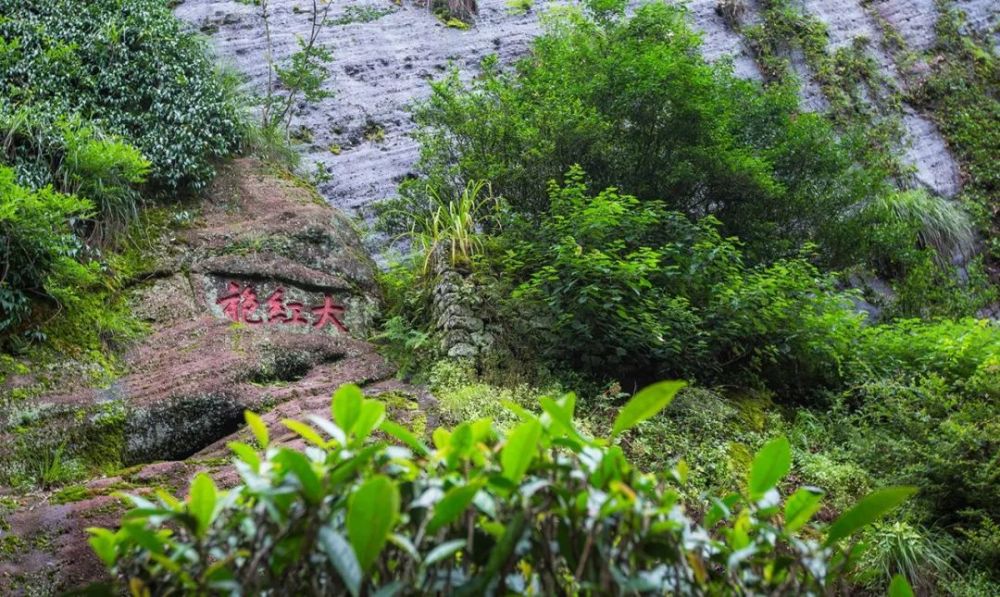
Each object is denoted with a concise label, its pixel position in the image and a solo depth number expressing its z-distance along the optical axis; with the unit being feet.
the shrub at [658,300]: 17.03
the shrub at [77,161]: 18.84
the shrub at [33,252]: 15.84
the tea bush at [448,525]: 4.17
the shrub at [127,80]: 21.48
